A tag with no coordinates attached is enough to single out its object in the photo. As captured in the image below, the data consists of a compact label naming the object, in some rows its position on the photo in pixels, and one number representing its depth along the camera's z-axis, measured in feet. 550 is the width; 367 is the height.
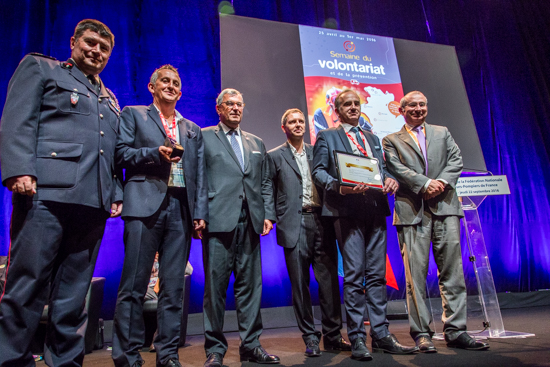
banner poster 13.44
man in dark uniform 4.48
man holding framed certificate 7.06
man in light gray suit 7.48
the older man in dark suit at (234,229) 6.85
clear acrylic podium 8.79
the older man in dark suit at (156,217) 5.86
